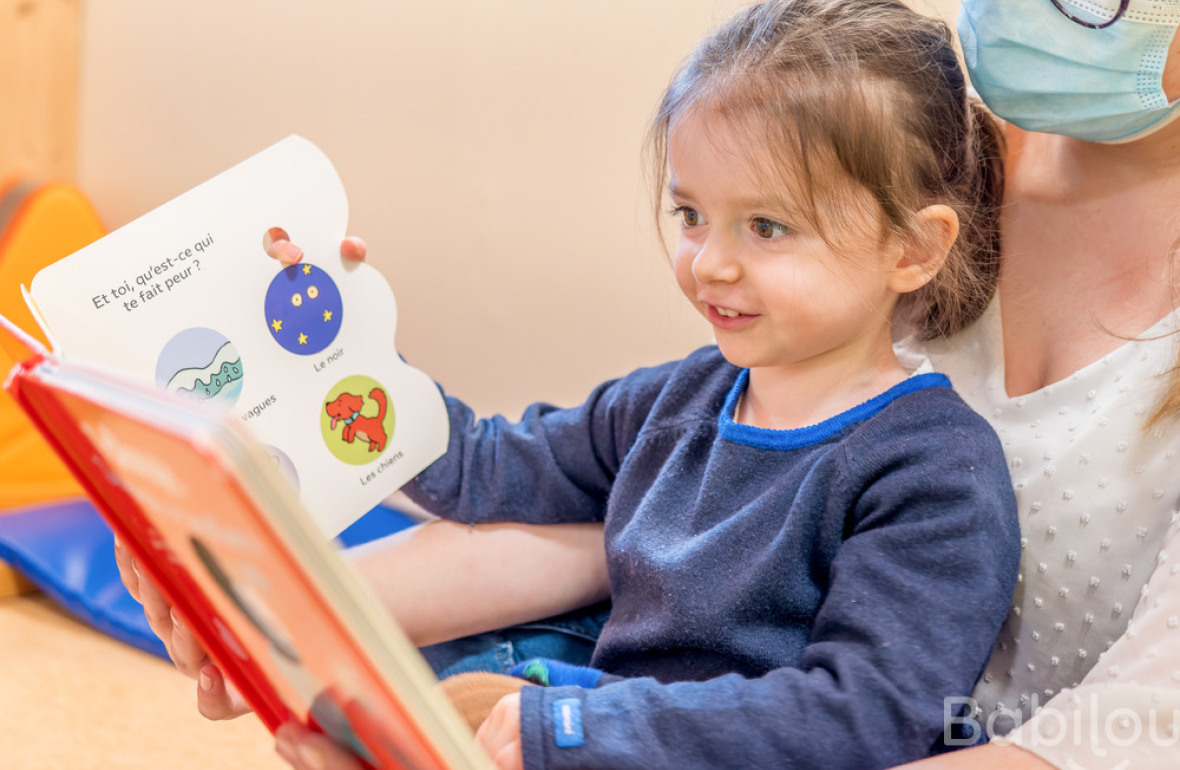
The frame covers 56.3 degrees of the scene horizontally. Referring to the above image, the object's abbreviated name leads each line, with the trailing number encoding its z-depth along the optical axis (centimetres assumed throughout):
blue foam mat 139
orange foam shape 168
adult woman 67
